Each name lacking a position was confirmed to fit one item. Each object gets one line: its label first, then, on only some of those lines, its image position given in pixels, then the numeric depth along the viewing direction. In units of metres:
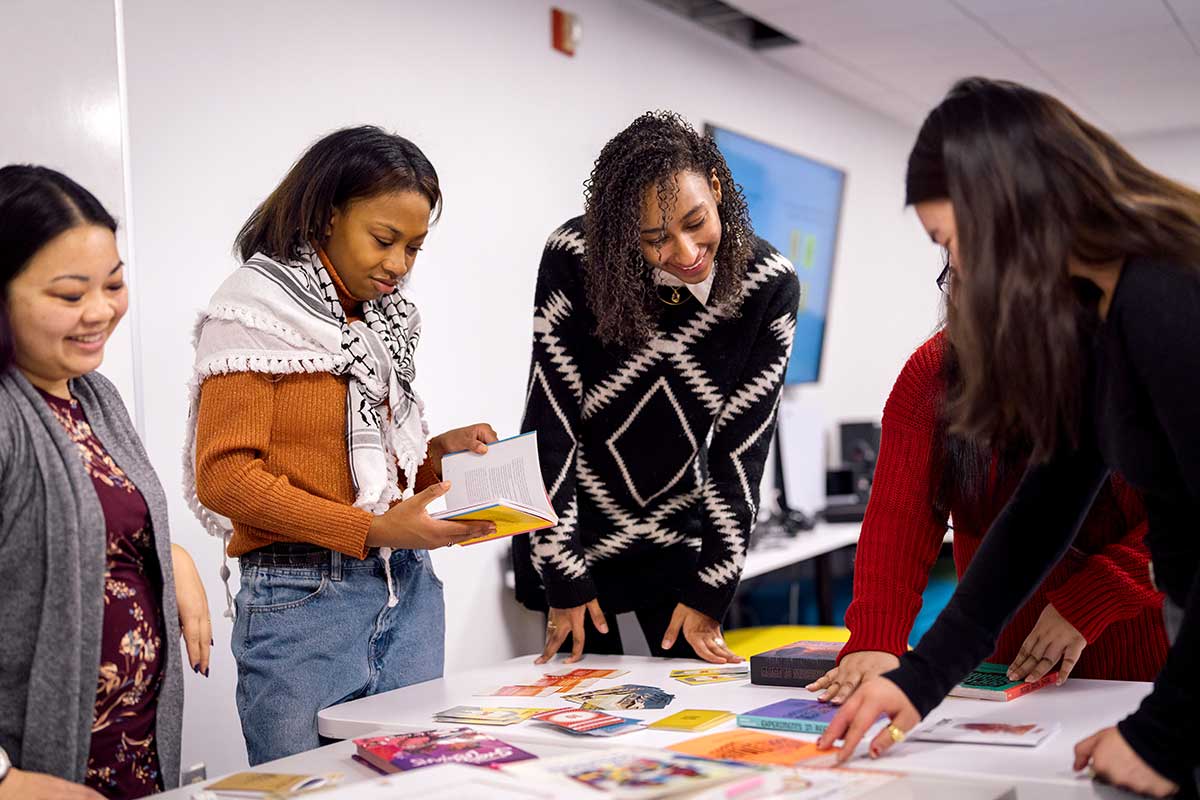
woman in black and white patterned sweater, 1.98
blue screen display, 4.78
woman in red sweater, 1.62
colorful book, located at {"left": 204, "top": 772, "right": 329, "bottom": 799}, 1.24
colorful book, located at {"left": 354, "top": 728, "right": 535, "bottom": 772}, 1.29
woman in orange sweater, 1.64
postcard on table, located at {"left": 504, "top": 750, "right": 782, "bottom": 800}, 1.15
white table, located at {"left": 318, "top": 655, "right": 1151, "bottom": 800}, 1.24
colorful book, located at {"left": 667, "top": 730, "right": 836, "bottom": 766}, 1.31
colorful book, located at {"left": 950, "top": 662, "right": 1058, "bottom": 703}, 1.56
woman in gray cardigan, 1.33
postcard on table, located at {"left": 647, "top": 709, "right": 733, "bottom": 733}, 1.46
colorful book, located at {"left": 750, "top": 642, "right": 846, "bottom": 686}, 1.67
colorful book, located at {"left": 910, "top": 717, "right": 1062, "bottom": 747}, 1.34
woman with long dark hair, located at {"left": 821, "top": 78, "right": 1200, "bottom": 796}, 1.12
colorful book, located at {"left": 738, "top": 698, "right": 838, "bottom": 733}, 1.41
